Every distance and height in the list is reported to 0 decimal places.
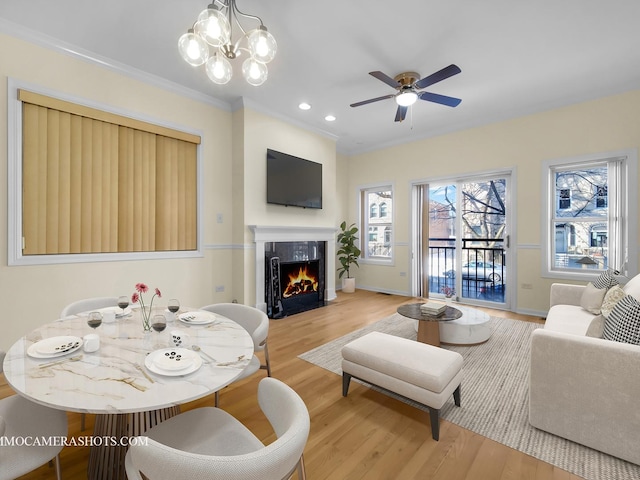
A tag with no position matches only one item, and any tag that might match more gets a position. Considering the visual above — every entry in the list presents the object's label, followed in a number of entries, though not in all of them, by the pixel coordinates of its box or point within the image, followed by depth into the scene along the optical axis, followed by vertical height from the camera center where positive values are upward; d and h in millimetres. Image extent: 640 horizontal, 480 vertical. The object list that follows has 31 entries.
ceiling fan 3215 +1661
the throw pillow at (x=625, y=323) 1569 -482
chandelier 1590 +1182
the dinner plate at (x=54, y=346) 1218 -479
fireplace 4156 -229
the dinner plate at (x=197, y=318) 1689 -480
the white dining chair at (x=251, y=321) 1813 -578
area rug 1516 -1178
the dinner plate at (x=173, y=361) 1107 -496
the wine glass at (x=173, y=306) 1751 -409
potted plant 6016 -275
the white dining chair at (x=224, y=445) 724 -596
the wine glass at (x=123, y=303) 1818 -403
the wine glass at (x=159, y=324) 1407 -418
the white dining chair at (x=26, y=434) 999 -775
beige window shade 2711 +575
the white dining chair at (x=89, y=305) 2031 -496
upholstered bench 1742 -860
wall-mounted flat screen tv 4355 +944
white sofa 1469 -838
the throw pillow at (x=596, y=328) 1815 -572
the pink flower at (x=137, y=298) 1569 -321
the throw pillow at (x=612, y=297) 2342 -498
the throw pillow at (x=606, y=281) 2826 -426
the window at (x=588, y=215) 3717 +322
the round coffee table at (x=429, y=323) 2893 -883
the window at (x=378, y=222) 6078 +357
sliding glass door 4820 +16
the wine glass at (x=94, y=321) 1445 -414
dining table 962 -512
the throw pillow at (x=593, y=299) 2822 -604
